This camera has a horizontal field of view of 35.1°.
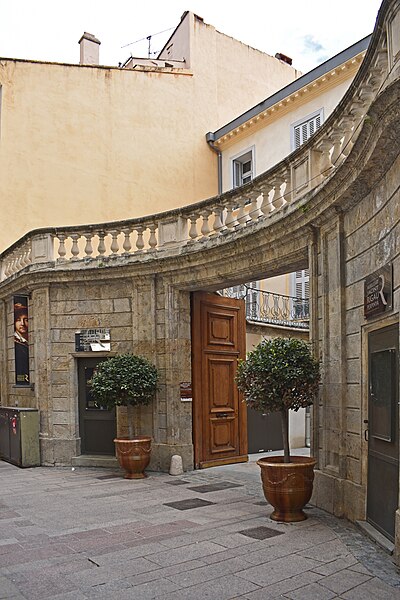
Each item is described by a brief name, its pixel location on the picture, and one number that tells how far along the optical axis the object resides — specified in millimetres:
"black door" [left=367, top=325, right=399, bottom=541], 5480
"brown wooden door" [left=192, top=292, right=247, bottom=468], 10625
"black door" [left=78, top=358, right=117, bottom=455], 11125
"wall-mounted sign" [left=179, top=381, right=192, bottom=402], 10398
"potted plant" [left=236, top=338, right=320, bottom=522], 6613
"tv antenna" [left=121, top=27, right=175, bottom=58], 19386
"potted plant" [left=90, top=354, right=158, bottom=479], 9719
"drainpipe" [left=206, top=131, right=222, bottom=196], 16422
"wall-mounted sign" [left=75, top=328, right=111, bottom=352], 11031
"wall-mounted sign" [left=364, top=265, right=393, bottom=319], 5637
